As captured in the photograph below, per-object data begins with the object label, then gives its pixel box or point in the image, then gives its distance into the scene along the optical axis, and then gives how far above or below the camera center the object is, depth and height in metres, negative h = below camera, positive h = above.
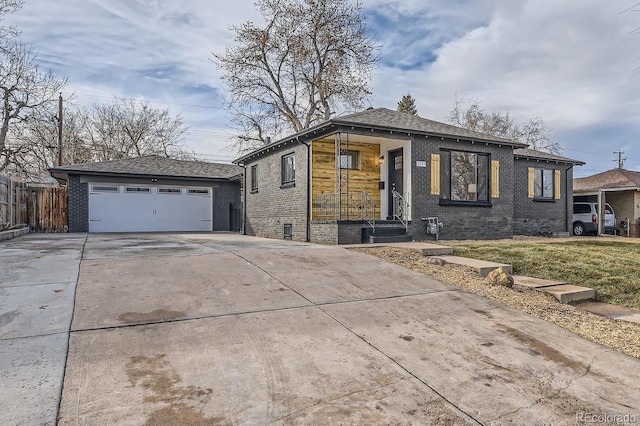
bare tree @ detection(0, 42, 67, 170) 17.42 +5.97
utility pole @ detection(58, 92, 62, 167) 21.77 +4.51
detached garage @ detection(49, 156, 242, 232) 16.56 +0.78
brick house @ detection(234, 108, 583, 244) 10.80 +1.05
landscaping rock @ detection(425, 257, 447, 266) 6.99 -0.94
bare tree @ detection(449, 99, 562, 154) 30.22 +7.41
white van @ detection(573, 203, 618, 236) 17.09 -0.29
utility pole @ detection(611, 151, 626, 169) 41.15 +5.90
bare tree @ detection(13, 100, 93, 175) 19.41 +4.61
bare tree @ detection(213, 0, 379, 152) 20.52 +8.90
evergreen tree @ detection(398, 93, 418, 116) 37.47 +10.96
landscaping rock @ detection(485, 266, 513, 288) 5.61 -1.02
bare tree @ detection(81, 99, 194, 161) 29.00 +6.62
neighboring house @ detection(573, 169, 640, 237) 19.38 +0.84
